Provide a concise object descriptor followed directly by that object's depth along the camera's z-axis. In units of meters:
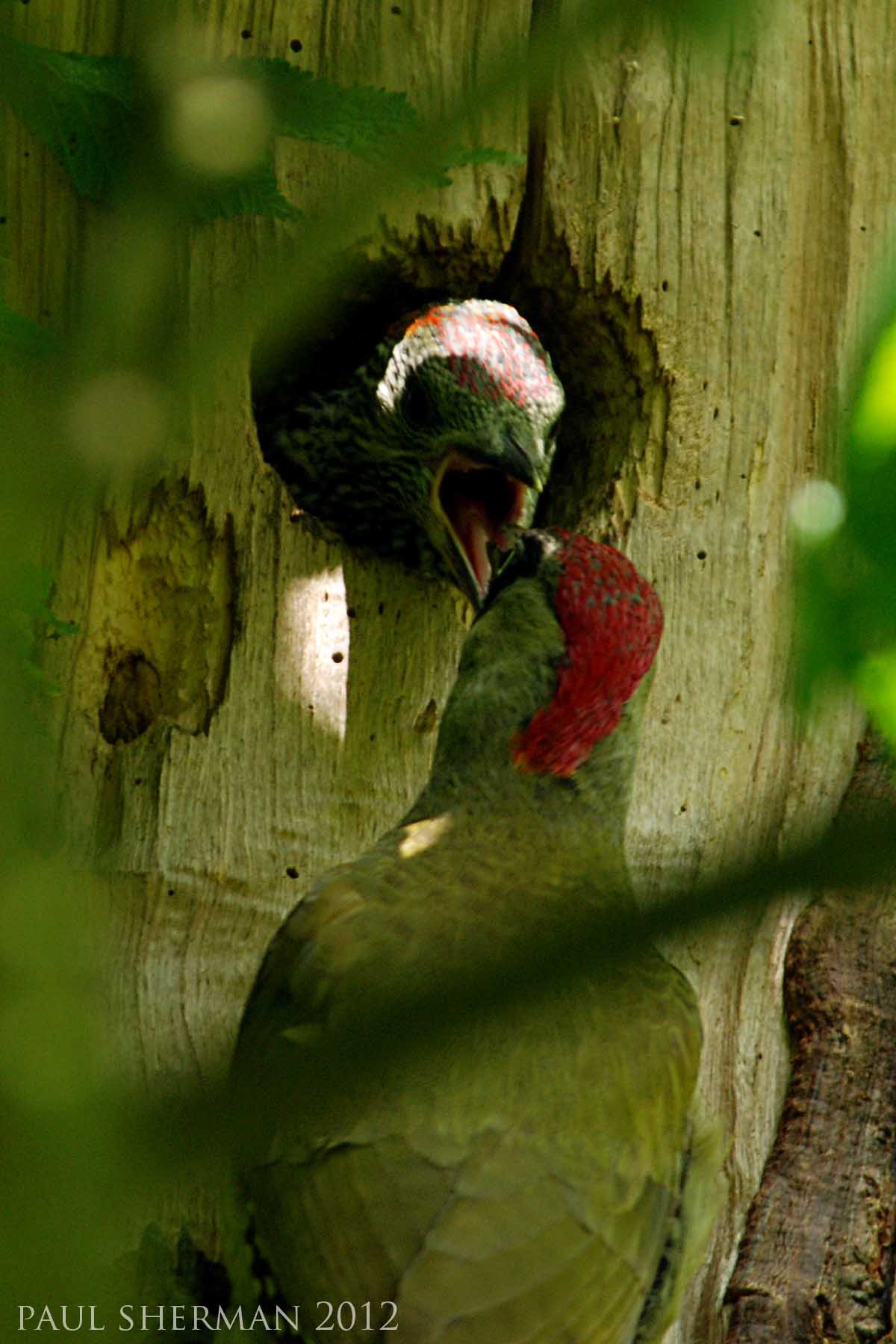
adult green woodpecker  3.53
